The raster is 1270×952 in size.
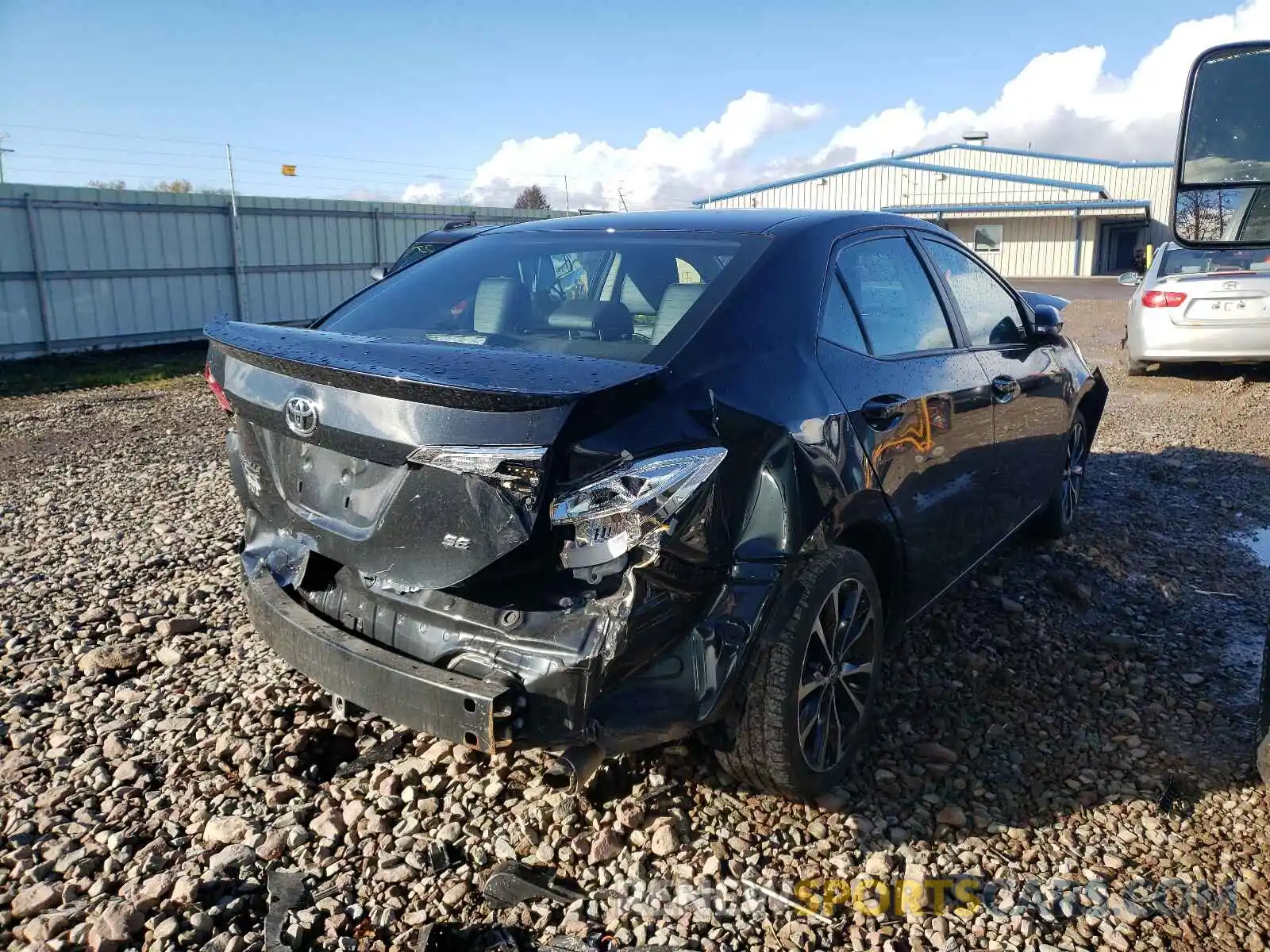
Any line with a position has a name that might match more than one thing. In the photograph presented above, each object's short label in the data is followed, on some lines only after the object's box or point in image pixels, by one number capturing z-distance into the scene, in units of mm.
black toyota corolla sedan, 2291
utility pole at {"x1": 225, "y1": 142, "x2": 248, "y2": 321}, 15844
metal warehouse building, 39844
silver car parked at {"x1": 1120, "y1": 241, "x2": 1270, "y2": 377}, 10094
